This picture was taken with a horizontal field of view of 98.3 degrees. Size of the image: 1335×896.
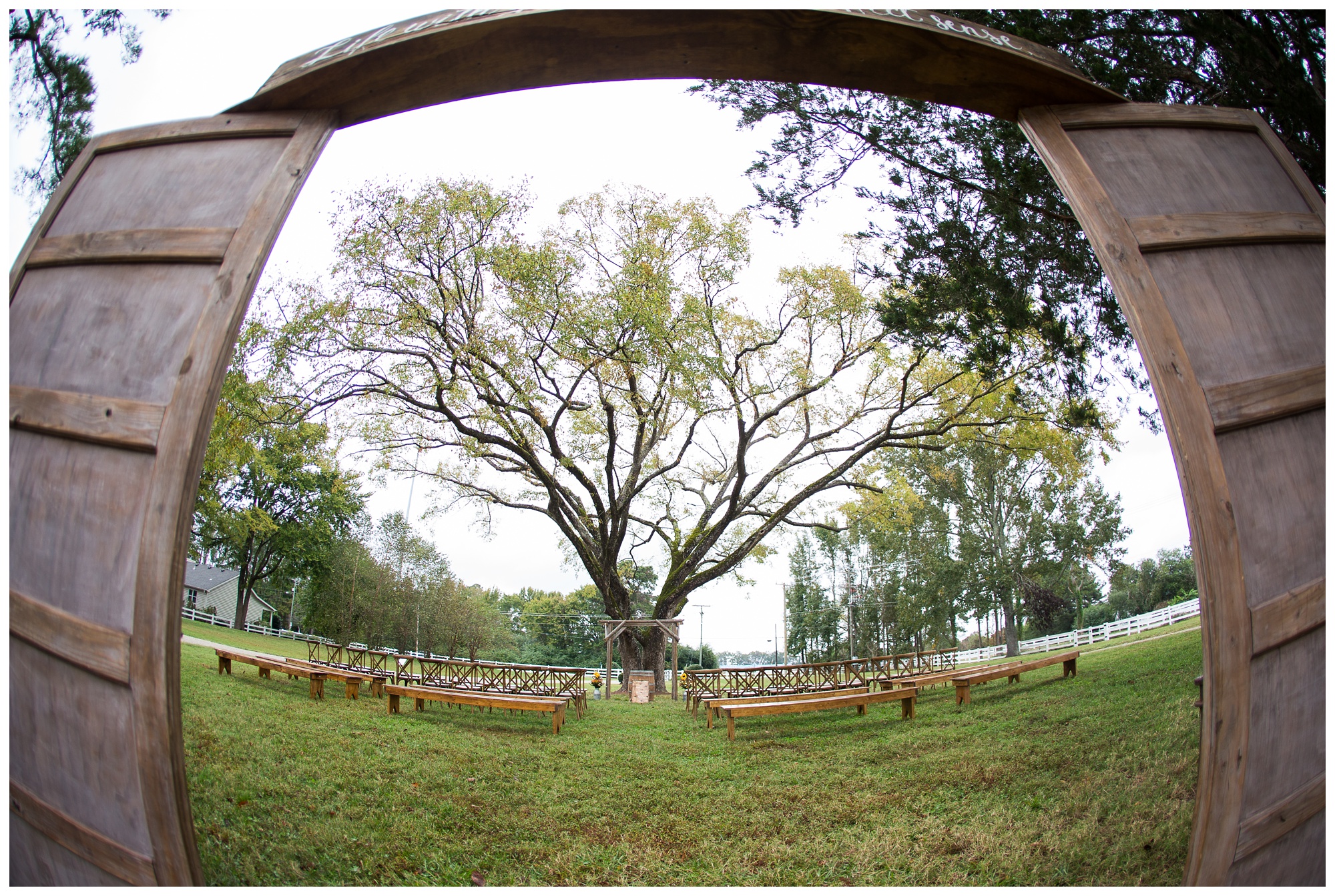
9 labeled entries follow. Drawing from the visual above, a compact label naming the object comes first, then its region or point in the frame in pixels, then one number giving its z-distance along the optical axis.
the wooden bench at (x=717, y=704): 7.34
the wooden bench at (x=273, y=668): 7.77
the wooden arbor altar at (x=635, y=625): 11.26
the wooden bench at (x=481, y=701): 6.86
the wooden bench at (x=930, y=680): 8.91
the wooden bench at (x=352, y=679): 7.76
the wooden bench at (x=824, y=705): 6.70
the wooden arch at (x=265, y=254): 1.93
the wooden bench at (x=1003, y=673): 7.95
